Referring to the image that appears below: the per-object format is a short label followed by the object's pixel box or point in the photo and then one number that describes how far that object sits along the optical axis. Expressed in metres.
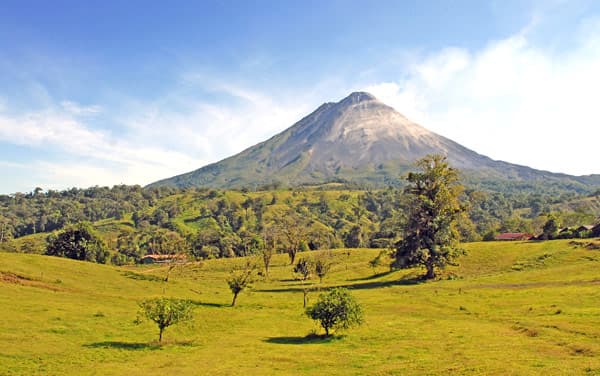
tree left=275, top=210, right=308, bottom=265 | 123.75
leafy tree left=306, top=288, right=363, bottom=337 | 45.40
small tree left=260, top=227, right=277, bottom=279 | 106.92
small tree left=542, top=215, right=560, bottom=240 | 115.81
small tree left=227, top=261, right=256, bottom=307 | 65.00
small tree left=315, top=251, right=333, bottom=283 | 89.44
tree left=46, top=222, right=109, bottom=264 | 109.50
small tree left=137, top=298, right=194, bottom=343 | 42.47
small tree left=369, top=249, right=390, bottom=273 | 102.50
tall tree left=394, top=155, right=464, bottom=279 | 84.50
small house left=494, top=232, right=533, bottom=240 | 143.50
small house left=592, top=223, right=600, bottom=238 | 106.19
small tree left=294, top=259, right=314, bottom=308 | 78.99
